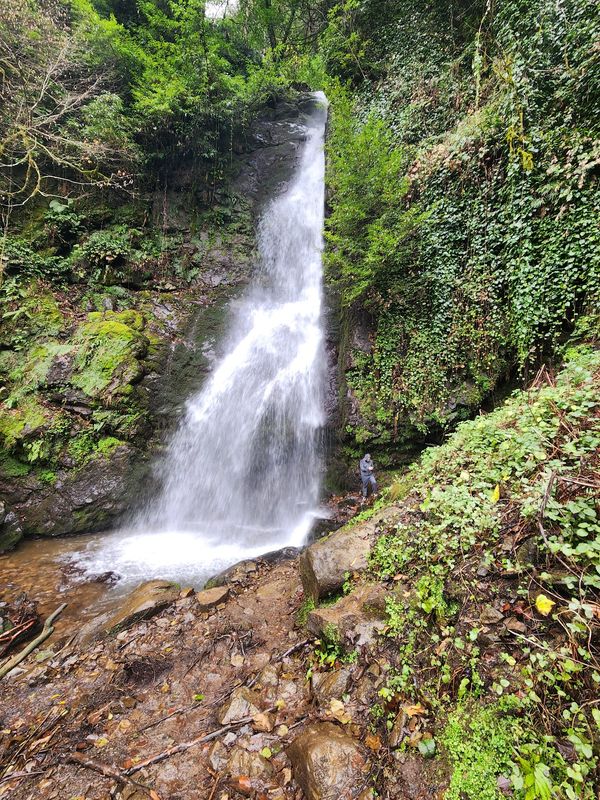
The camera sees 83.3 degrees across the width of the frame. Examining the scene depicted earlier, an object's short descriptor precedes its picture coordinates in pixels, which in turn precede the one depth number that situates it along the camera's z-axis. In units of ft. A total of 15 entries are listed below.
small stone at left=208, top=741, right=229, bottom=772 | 7.98
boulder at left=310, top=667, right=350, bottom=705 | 8.30
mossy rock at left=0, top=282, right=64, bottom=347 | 27.89
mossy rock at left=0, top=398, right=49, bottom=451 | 24.23
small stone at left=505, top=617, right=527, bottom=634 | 6.81
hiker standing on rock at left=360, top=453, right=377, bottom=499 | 22.52
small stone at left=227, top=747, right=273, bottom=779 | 7.59
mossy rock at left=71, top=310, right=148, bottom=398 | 27.02
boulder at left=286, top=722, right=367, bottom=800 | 6.52
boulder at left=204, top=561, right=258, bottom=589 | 17.06
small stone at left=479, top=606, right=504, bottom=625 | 7.20
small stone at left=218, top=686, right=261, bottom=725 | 9.05
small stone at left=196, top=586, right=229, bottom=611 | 14.72
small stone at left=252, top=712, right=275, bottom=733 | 8.45
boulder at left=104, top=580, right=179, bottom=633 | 14.32
